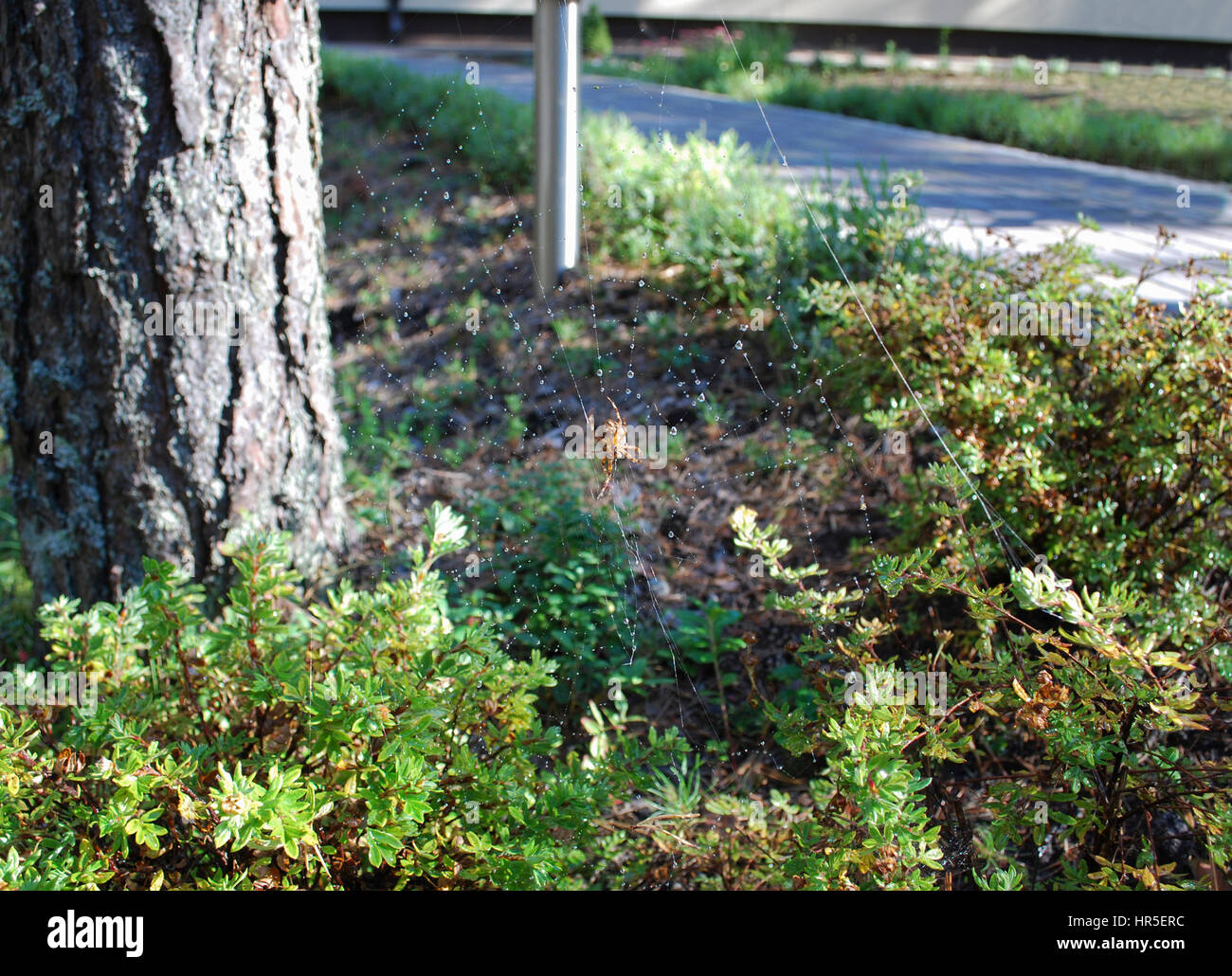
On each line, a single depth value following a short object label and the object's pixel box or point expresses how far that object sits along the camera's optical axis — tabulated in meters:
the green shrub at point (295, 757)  1.73
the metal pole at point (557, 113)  2.54
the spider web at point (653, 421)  2.94
